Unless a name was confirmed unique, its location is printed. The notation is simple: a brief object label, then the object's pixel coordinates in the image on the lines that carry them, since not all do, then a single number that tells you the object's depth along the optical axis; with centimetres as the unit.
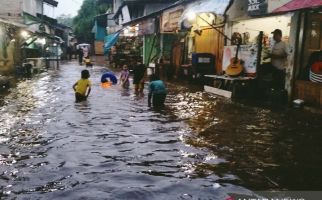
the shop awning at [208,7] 1706
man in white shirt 1445
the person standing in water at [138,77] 1777
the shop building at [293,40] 1276
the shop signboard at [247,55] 1567
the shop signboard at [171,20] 2368
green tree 7131
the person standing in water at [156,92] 1354
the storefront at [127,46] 3550
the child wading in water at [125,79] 1991
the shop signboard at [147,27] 2956
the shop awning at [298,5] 1063
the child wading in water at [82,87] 1437
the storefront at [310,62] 1271
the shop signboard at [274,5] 1093
